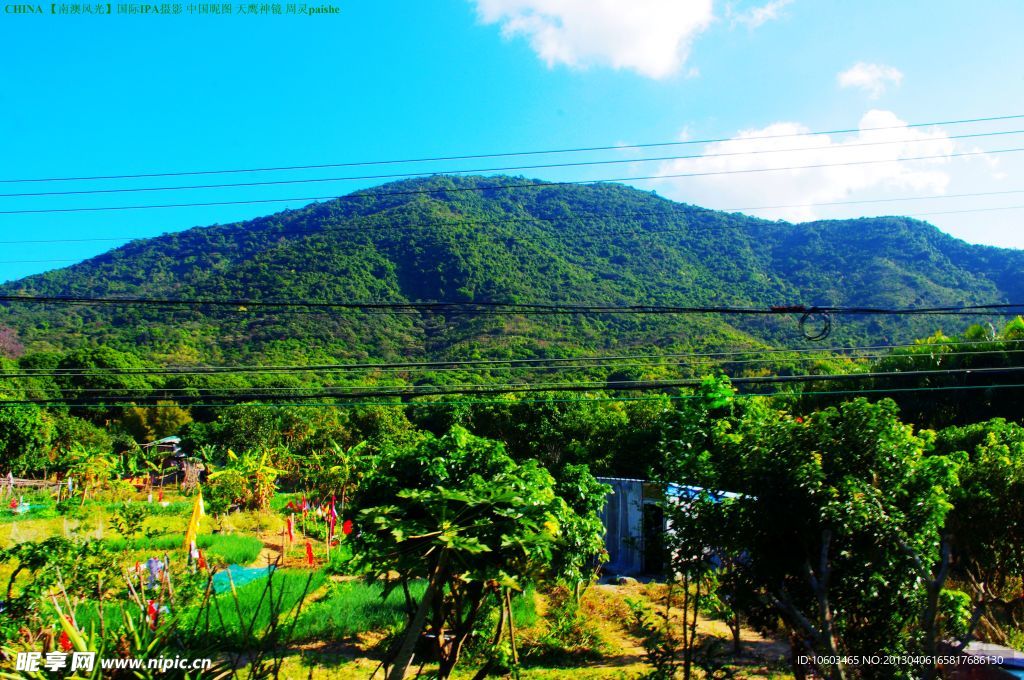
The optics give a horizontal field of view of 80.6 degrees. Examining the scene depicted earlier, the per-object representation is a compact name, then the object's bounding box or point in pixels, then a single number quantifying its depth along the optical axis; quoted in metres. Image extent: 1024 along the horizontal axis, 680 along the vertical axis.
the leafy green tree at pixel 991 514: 6.26
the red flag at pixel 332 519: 16.19
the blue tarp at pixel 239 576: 11.77
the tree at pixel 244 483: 19.64
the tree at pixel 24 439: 27.64
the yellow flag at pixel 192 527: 8.75
